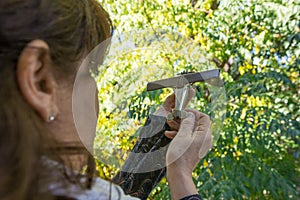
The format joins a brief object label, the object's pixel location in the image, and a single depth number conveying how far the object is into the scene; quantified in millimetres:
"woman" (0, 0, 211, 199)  392
